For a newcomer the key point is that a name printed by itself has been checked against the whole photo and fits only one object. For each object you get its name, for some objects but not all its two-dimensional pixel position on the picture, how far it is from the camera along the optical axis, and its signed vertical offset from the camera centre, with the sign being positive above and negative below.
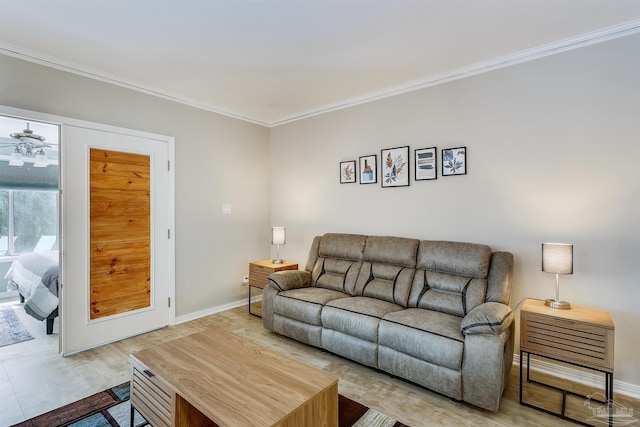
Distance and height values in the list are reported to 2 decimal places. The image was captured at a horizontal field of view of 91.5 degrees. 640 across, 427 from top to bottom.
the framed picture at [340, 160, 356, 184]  3.80 +0.50
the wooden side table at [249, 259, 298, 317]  3.81 -0.71
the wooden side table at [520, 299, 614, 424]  1.92 -0.82
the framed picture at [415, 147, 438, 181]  3.15 +0.50
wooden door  2.86 -0.22
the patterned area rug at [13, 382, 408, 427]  1.93 -1.30
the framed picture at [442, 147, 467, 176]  2.97 +0.49
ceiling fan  4.43 +0.95
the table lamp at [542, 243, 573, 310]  2.19 -0.35
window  5.02 -0.12
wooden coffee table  1.40 -0.88
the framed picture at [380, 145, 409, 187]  3.36 +0.50
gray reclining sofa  2.06 -0.82
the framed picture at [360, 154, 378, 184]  3.61 +0.50
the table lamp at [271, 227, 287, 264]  4.05 -0.30
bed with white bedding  3.27 -0.82
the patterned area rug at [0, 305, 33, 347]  3.14 -1.27
